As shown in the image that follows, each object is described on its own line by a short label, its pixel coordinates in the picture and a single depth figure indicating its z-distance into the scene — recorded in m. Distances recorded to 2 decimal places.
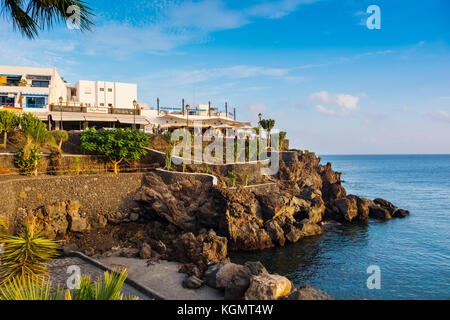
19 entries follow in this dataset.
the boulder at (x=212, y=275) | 12.55
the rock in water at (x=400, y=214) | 34.38
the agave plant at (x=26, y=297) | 5.18
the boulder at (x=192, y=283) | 12.35
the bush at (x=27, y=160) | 23.42
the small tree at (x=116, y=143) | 26.97
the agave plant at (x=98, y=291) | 5.18
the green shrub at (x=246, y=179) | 27.45
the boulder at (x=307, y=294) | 9.22
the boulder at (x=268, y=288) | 10.24
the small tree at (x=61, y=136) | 28.44
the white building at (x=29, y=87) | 39.84
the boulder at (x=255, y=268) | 12.25
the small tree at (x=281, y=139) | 47.28
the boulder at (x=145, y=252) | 16.36
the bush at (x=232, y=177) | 26.56
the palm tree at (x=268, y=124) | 45.12
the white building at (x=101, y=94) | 50.75
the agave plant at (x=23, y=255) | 7.60
